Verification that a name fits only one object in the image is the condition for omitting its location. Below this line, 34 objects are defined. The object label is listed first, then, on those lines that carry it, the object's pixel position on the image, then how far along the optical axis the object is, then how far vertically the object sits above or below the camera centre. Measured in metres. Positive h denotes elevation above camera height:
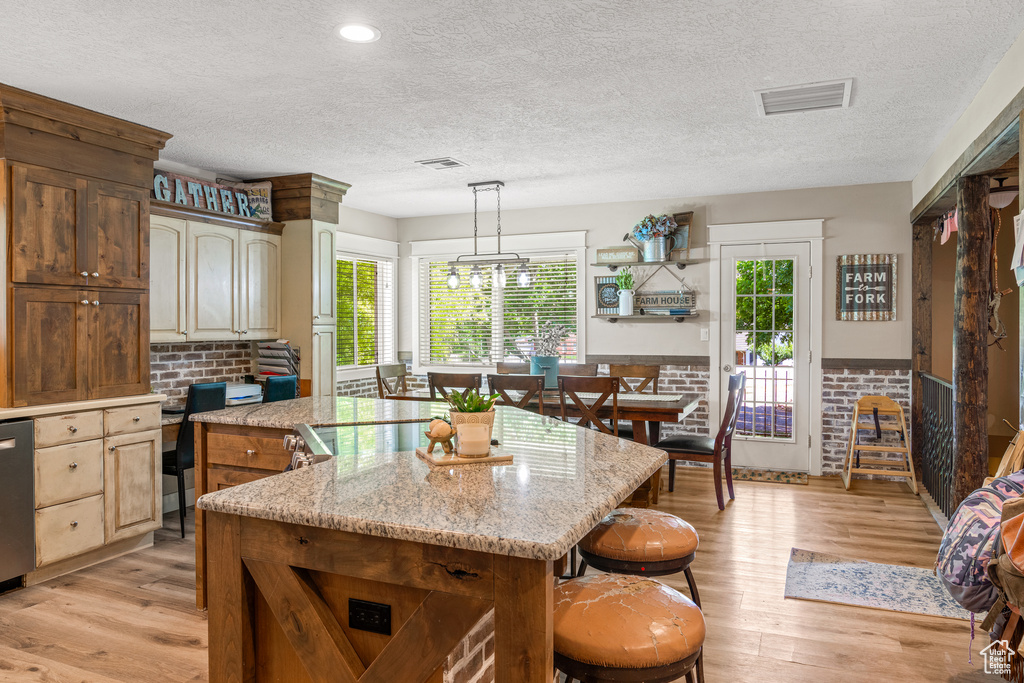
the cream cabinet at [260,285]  4.93 +0.36
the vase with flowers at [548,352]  4.94 -0.17
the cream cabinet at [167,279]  4.23 +0.34
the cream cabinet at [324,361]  5.27 -0.22
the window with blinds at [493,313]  6.52 +0.20
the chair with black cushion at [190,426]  4.00 -0.57
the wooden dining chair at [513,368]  6.03 -0.31
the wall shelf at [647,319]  6.05 +0.13
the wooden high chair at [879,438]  5.12 -0.85
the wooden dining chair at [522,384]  4.43 -0.33
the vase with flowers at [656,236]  5.91 +0.86
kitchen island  1.30 -0.49
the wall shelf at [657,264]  6.02 +0.62
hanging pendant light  5.43 +0.57
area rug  3.10 -1.24
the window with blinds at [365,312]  6.41 +0.21
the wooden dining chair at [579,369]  5.71 -0.31
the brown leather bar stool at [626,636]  1.41 -0.65
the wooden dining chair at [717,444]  4.62 -0.78
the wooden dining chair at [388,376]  5.53 -0.36
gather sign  4.48 +0.97
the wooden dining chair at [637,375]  5.57 -0.35
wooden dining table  4.50 -0.53
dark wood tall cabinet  3.29 +0.43
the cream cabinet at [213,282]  4.50 +0.35
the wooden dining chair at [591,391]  4.30 -0.37
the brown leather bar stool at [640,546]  1.91 -0.61
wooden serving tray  1.95 -0.37
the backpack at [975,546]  2.03 -0.66
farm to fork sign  5.48 +0.38
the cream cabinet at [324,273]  5.25 +0.47
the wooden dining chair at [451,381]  4.40 -0.32
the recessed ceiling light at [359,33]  2.57 +1.16
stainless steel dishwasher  3.20 -0.81
